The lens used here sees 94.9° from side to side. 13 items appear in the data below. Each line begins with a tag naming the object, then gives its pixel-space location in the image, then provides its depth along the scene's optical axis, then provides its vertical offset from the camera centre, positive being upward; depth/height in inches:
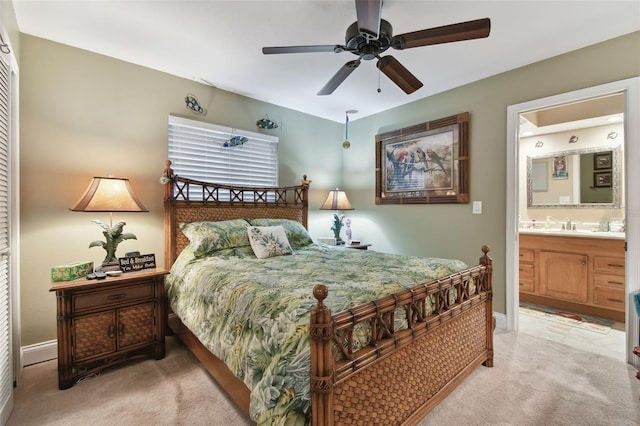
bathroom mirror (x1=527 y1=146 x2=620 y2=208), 146.8 +14.9
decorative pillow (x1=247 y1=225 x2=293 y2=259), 107.5 -12.0
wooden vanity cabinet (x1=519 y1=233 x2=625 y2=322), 128.0 -31.9
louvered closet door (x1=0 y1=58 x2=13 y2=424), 66.1 -10.4
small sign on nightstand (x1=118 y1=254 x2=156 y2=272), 94.5 -16.9
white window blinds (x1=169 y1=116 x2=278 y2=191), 126.7 +26.7
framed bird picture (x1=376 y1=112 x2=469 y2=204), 134.4 +22.9
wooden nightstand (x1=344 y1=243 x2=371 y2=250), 156.2 -20.1
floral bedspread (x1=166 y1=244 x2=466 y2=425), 47.9 -20.1
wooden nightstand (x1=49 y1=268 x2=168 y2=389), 79.8 -32.6
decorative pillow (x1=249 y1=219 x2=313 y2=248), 128.6 -9.3
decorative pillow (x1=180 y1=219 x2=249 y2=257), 104.6 -9.3
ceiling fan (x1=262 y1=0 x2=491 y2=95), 62.2 +40.7
